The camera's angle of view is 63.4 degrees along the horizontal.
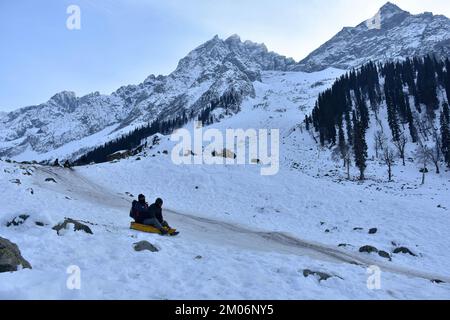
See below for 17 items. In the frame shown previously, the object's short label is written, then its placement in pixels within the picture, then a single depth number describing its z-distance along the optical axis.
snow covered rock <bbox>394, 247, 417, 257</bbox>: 18.77
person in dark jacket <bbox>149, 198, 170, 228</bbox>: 18.59
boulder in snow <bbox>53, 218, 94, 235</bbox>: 14.74
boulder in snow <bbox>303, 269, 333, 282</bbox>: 11.02
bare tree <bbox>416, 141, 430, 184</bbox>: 64.38
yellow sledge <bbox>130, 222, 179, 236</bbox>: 18.03
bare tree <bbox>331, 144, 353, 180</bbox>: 63.72
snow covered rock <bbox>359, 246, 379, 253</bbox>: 18.02
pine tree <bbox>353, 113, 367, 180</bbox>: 54.22
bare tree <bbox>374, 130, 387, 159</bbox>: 77.98
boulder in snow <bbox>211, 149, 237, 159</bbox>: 60.45
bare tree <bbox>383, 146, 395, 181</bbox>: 56.33
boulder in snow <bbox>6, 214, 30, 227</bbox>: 14.86
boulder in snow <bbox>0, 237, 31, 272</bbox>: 8.98
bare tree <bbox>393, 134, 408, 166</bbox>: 72.21
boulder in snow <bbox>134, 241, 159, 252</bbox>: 13.40
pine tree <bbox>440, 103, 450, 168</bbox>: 65.25
